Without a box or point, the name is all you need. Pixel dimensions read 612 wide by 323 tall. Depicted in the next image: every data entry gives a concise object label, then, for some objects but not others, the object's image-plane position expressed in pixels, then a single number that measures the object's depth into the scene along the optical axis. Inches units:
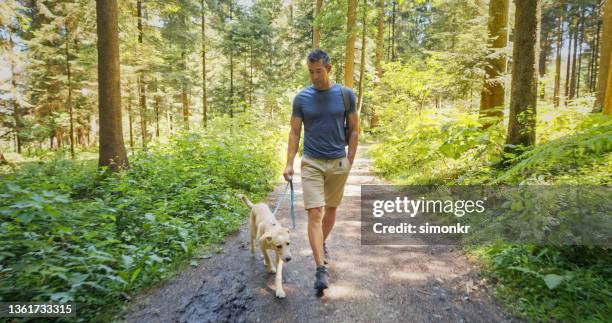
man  140.1
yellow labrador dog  136.5
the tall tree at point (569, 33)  1105.4
